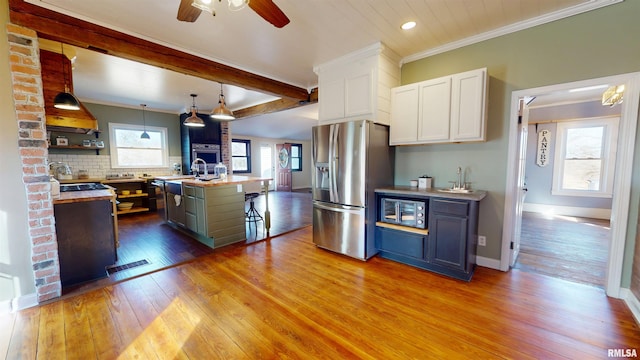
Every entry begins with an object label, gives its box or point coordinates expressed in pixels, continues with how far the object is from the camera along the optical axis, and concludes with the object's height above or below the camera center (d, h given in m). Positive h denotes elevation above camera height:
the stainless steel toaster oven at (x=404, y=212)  2.71 -0.58
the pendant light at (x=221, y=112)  3.81 +0.81
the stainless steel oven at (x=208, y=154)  6.15 +0.25
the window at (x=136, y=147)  5.53 +0.40
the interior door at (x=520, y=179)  2.66 -0.17
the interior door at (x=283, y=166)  9.81 -0.10
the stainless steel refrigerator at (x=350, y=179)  2.88 -0.20
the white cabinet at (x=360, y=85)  2.90 +1.02
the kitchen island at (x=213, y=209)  3.42 -0.69
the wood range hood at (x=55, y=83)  2.71 +0.92
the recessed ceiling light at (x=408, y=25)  2.42 +1.42
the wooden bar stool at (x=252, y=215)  4.49 -1.07
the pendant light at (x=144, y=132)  5.71 +0.76
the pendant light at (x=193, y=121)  4.65 +0.82
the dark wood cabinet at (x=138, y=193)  5.49 -0.71
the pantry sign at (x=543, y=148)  5.46 +0.37
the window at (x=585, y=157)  4.89 +0.15
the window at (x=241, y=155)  8.80 +0.30
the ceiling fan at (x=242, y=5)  1.47 +1.02
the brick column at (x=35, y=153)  2.00 +0.09
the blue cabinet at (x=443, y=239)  2.43 -0.83
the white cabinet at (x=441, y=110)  2.51 +0.61
